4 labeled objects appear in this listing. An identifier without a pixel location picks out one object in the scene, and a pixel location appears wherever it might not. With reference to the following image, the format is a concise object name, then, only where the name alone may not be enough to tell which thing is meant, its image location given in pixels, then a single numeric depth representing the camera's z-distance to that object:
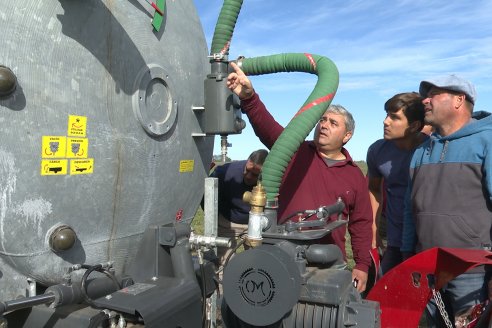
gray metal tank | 1.52
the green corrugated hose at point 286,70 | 2.30
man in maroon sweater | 2.83
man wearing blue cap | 2.50
